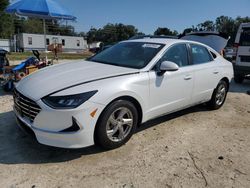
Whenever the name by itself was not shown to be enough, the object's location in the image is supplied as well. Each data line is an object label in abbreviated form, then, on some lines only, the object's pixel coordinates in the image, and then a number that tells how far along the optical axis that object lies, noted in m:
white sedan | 2.31
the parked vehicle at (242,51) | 6.30
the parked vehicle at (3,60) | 5.69
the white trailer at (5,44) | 28.17
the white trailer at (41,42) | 31.81
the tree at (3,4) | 24.62
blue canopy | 5.47
